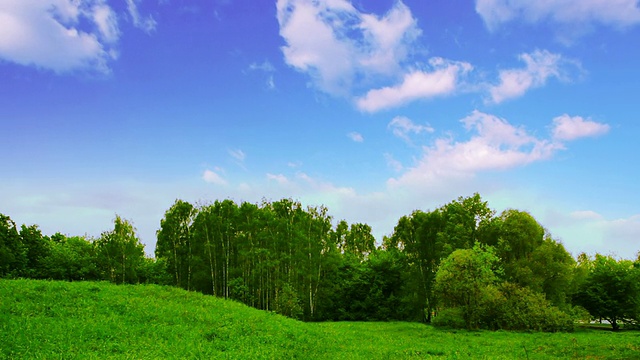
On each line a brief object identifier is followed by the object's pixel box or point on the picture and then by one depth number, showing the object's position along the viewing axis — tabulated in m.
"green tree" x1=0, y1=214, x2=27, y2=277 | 68.94
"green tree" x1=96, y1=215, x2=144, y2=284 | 72.59
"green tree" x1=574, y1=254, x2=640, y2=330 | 58.25
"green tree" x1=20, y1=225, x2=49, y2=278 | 77.50
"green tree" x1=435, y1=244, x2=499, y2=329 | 47.72
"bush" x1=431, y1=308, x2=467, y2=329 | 49.34
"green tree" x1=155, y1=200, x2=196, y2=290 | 76.25
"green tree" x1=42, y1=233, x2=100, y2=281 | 78.19
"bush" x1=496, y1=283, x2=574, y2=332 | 47.31
